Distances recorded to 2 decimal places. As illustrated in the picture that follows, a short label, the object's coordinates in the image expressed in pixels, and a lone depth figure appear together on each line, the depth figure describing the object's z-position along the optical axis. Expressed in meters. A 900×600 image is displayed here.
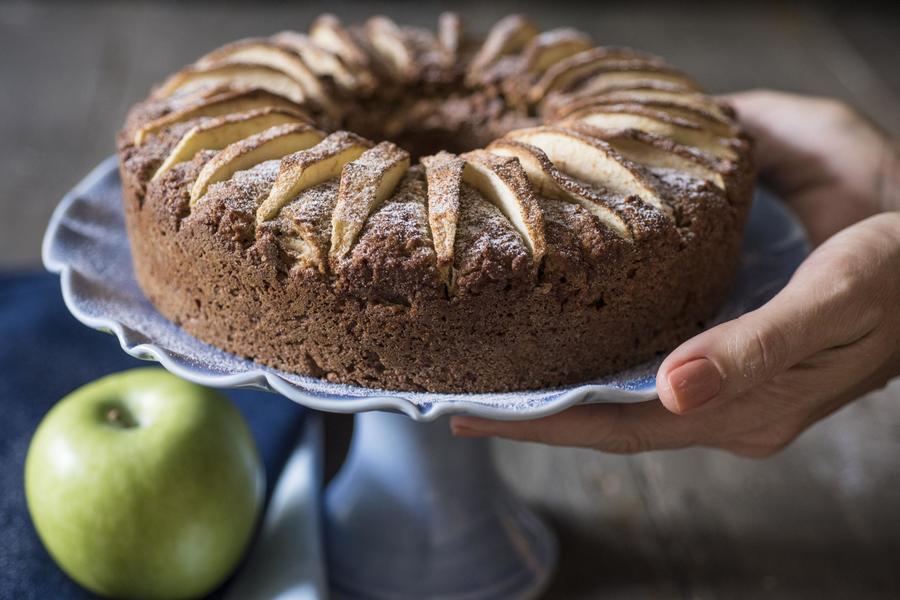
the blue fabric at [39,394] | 0.63
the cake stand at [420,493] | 0.64
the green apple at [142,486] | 0.59
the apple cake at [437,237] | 0.55
